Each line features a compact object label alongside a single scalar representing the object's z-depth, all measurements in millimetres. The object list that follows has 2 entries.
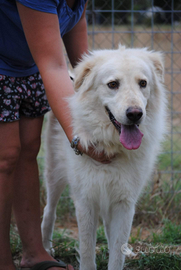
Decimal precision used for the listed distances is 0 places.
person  1951
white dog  2221
